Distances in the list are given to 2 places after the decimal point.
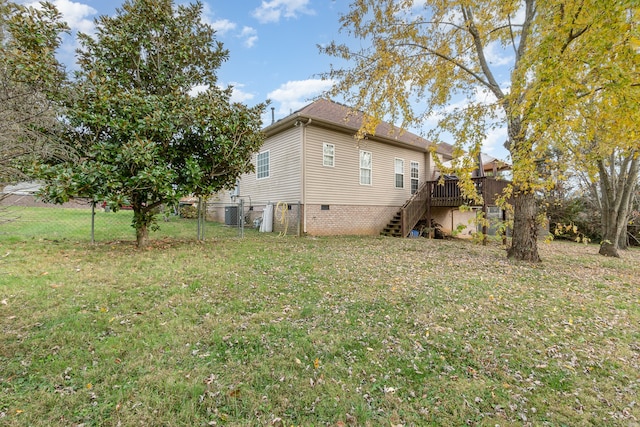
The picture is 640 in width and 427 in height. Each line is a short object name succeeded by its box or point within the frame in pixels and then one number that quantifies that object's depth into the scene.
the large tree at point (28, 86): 2.12
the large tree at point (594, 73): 3.71
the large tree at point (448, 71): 7.11
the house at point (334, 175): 11.00
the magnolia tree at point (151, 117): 5.54
